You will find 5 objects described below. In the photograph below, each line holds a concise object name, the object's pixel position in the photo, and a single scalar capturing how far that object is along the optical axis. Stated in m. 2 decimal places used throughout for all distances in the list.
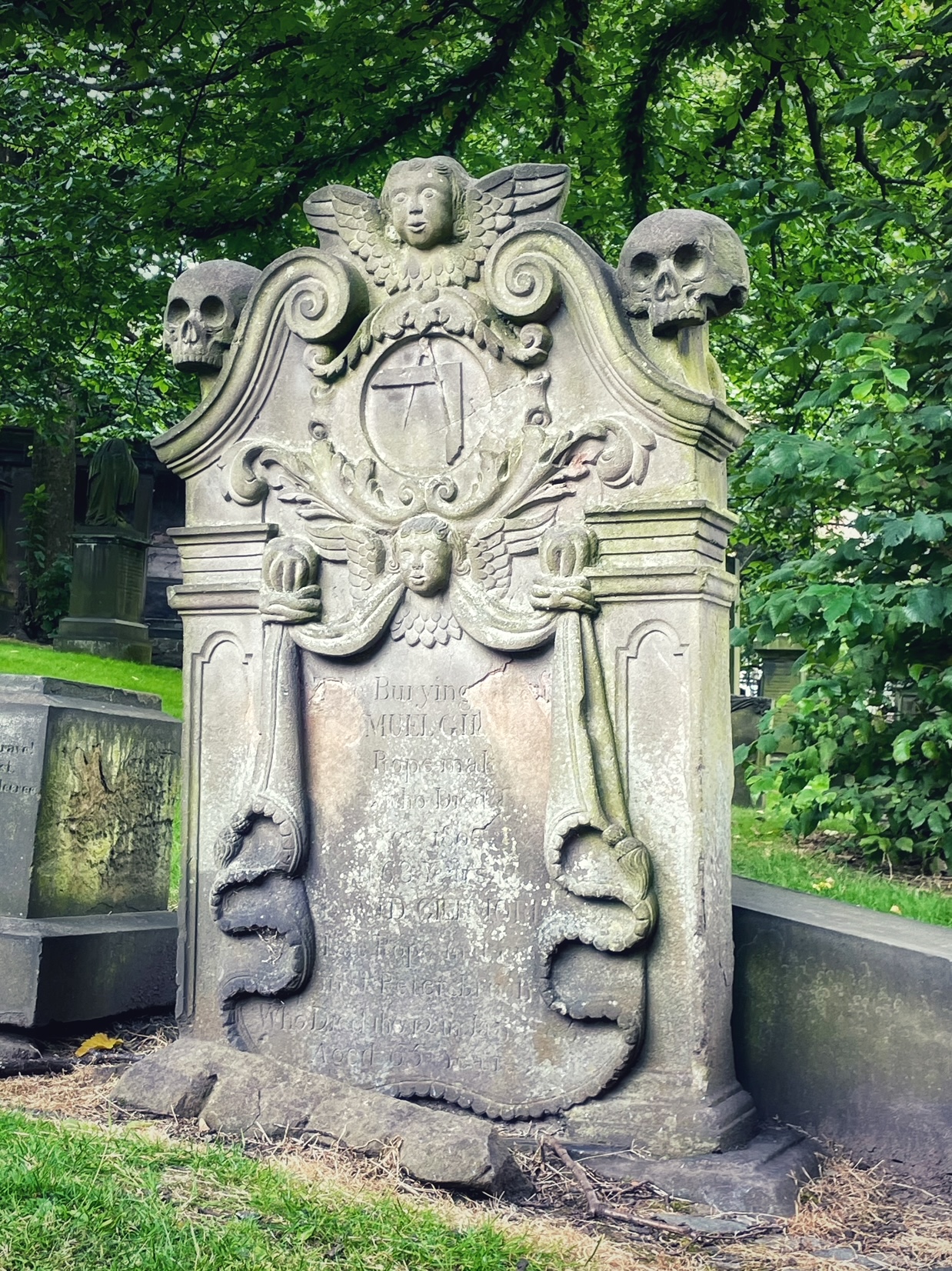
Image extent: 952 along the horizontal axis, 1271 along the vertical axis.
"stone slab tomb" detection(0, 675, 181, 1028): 4.66
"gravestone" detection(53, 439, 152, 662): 16.94
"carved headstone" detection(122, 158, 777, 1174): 3.87
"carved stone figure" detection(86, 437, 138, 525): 17.61
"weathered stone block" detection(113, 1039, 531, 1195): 3.36
